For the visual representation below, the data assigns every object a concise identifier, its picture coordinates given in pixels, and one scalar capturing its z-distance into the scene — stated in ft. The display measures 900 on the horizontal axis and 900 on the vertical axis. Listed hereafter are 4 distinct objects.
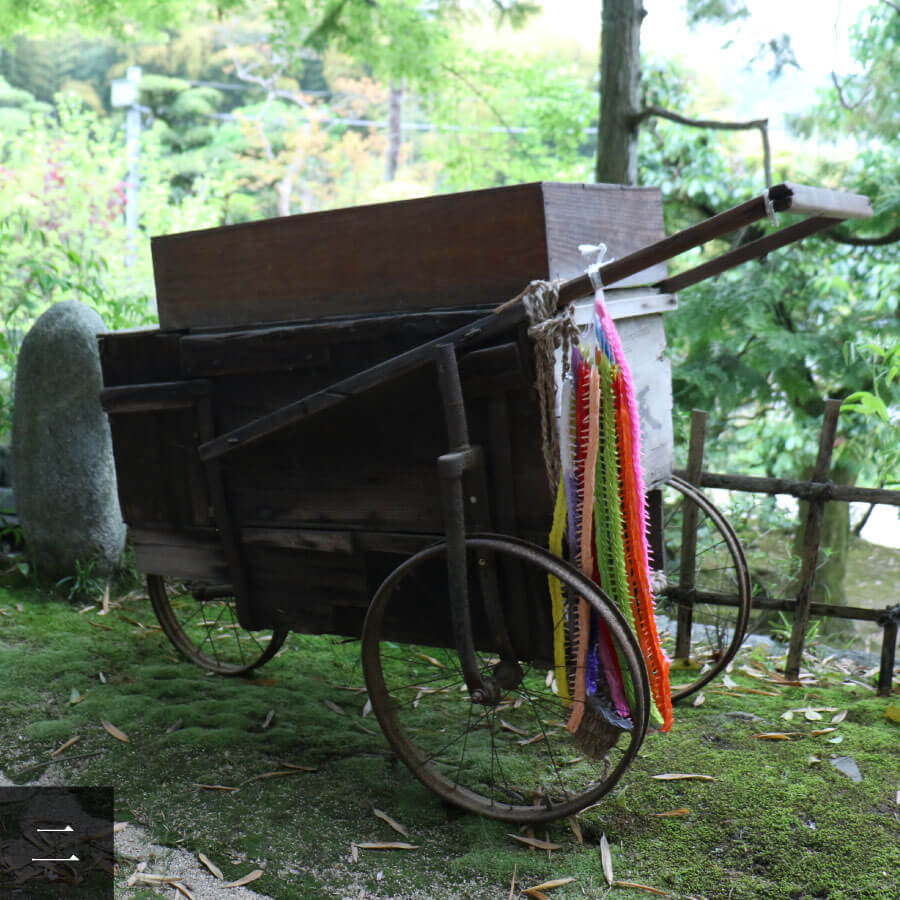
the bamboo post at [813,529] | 12.00
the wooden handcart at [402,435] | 8.49
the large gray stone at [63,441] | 15.47
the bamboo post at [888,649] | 11.91
